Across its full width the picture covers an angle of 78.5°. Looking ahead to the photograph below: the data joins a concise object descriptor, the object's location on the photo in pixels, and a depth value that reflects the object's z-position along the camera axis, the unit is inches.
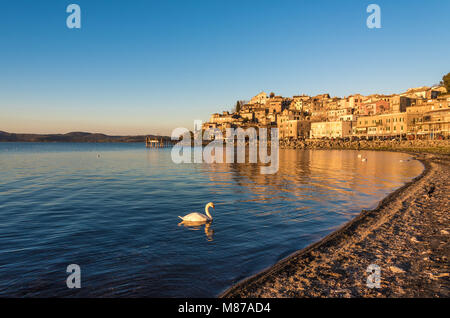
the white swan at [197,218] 515.5
